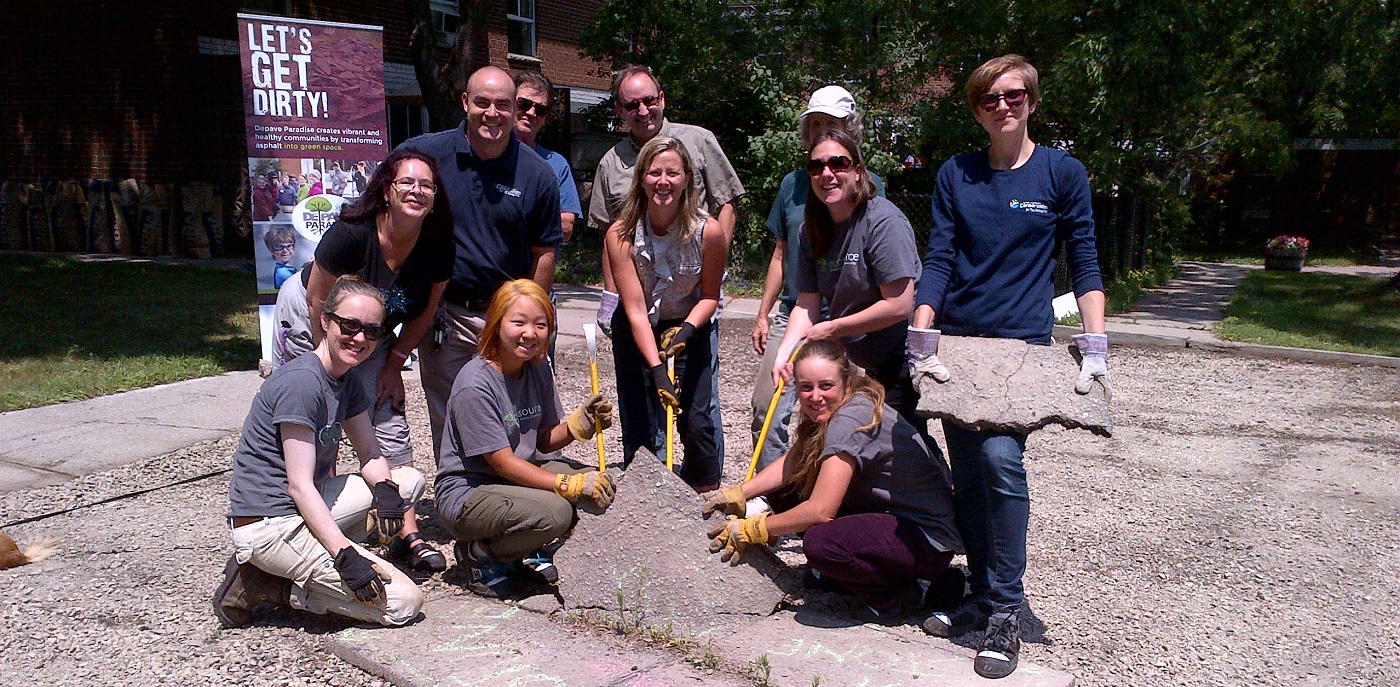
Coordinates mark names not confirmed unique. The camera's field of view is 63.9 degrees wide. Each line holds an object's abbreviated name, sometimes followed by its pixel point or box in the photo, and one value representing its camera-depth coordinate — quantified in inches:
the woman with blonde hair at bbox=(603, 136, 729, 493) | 158.4
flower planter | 717.3
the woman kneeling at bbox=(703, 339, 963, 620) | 137.9
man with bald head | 159.0
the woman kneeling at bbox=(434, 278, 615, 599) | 144.9
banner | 289.0
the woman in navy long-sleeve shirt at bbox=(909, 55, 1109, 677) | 128.4
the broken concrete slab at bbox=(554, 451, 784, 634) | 140.3
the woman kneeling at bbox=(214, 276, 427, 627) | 135.2
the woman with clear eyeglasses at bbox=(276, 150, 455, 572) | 149.6
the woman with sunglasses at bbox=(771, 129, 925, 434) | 144.5
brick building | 574.9
